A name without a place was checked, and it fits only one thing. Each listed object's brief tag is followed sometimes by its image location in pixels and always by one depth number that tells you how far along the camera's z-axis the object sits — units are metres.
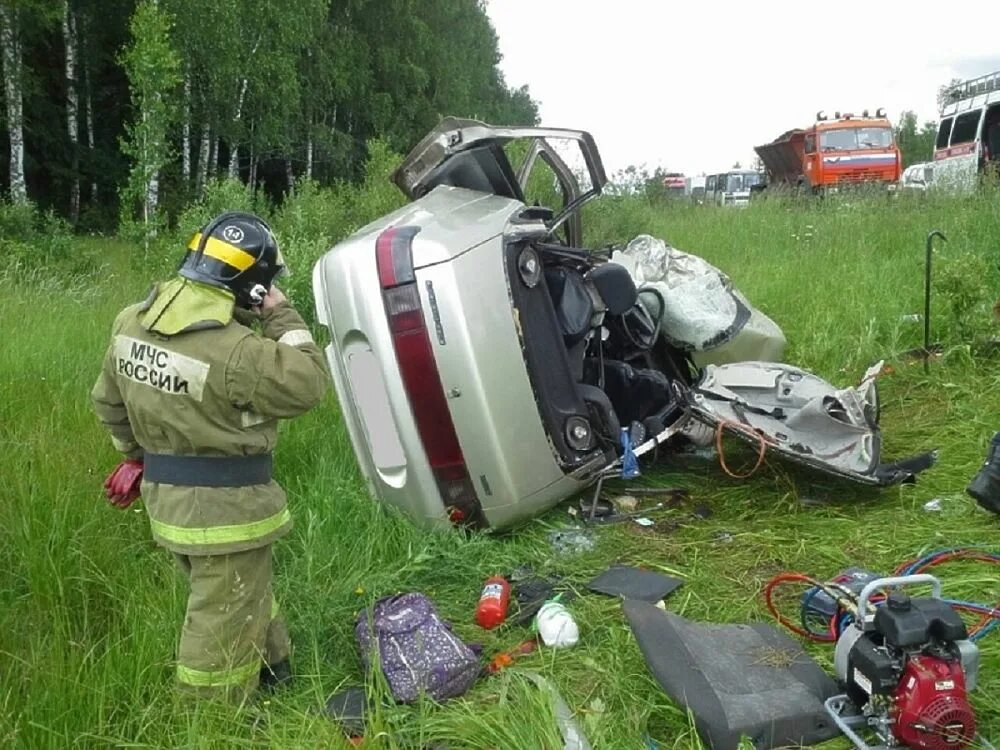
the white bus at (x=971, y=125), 15.61
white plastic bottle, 2.72
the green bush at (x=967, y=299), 5.20
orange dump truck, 18.73
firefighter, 2.39
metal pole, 5.16
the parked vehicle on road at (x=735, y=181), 27.98
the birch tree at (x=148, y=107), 10.17
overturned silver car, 3.16
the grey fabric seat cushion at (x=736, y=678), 2.12
